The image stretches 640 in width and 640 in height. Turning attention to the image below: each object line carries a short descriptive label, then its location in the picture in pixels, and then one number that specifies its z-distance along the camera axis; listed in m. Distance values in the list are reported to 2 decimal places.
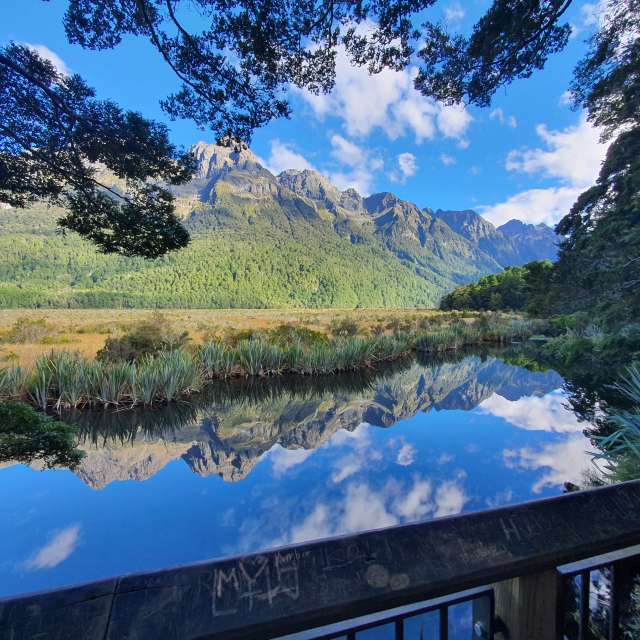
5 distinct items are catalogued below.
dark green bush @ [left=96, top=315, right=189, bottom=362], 8.42
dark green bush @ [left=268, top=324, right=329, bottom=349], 11.33
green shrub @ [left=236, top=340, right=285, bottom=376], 9.38
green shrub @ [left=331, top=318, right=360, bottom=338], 16.00
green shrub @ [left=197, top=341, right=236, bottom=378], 8.87
